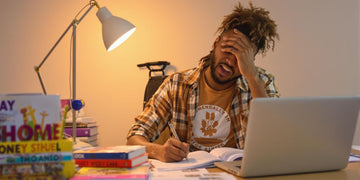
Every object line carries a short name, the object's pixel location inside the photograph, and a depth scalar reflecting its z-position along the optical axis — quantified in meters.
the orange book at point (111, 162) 0.87
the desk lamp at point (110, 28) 1.84
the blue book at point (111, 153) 0.87
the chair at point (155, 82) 1.74
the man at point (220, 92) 1.65
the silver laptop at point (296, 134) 0.82
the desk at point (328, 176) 0.87
